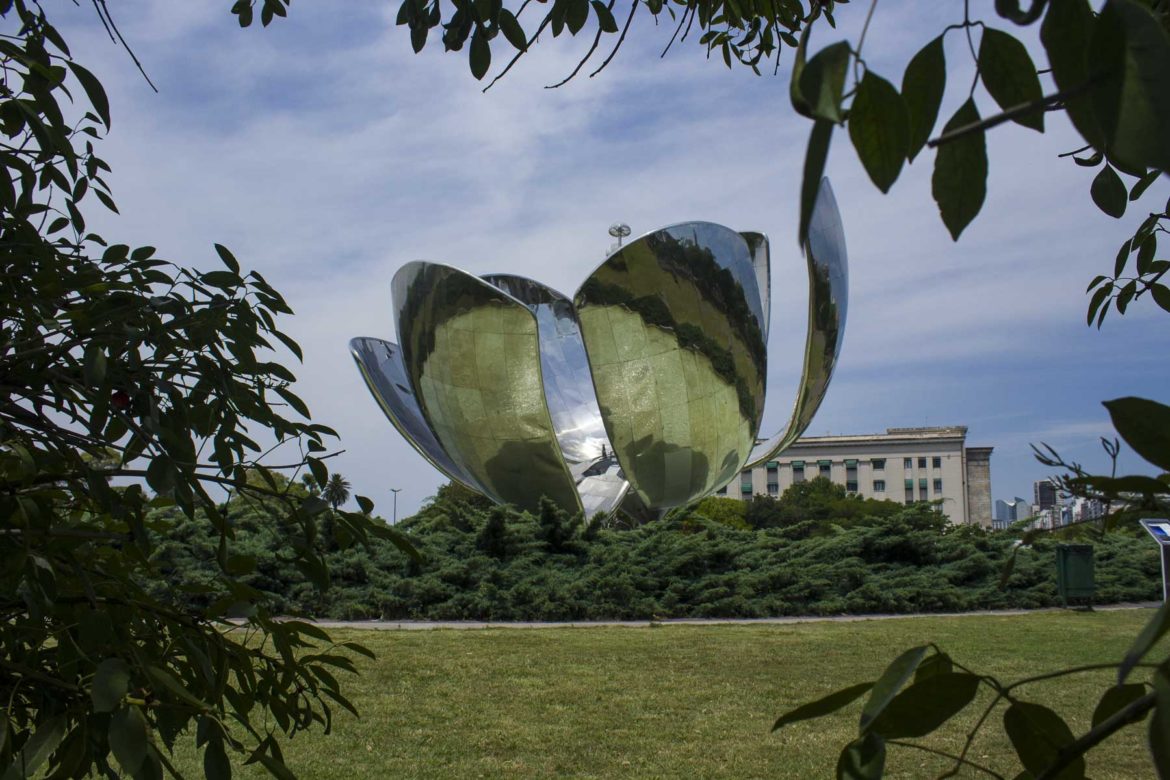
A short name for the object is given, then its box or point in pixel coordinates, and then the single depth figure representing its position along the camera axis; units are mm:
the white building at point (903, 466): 57312
